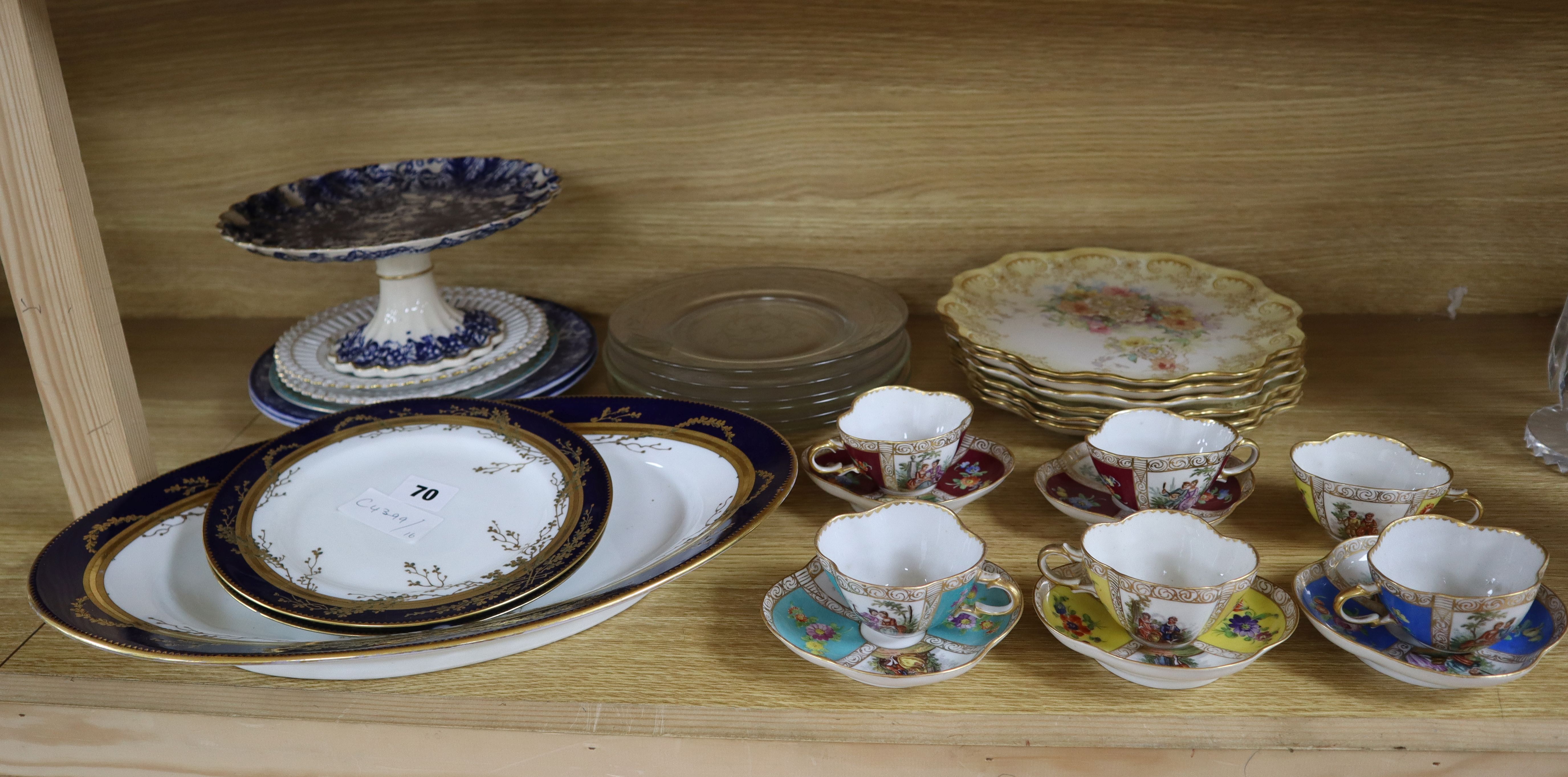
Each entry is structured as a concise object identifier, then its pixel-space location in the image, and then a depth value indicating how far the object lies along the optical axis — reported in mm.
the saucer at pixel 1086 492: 737
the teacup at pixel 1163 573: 576
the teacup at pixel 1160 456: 697
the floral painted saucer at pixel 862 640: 587
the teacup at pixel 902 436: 729
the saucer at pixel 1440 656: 567
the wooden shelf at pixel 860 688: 570
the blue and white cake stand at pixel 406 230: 880
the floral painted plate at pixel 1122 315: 872
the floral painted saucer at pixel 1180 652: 577
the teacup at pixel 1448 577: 568
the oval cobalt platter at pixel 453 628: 608
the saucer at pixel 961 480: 754
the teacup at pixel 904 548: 646
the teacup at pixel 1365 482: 678
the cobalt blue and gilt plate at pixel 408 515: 630
